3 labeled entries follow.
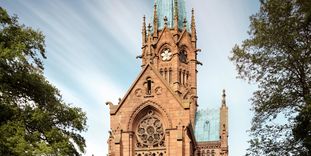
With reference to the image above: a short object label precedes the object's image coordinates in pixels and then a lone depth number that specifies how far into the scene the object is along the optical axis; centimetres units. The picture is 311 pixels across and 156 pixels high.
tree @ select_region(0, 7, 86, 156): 2219
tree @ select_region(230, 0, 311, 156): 2184
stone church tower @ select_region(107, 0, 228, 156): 4494
